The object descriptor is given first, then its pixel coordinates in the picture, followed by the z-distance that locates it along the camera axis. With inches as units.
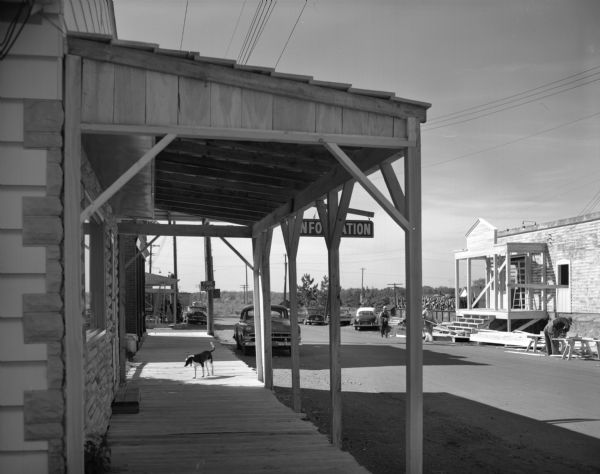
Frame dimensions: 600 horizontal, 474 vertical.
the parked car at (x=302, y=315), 2133.9
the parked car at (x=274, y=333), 869.8
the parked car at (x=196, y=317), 1913.1
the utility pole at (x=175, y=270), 1850.9
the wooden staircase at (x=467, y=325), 1237.1
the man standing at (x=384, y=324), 1274.6
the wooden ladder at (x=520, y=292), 1317.7
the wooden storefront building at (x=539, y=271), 1115.9
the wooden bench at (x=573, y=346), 821.4
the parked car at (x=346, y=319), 2027.6
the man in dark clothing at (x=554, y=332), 869.7
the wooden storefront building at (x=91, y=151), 194.4
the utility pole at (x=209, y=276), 1251.2
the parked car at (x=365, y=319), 1663.4
